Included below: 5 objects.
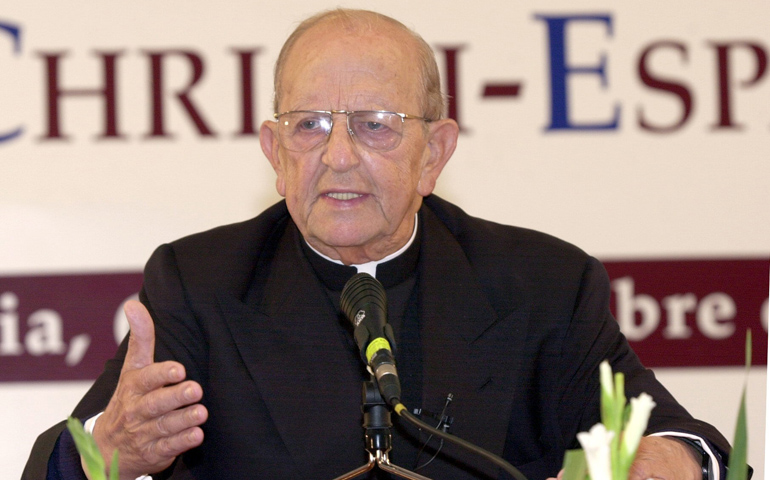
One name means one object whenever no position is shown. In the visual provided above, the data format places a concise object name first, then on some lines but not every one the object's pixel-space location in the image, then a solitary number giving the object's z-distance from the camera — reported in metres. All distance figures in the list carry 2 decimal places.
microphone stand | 4.69
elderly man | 4.99
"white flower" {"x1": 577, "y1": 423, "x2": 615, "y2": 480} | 3.30
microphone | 4.67
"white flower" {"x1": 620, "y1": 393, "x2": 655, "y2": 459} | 3.27
